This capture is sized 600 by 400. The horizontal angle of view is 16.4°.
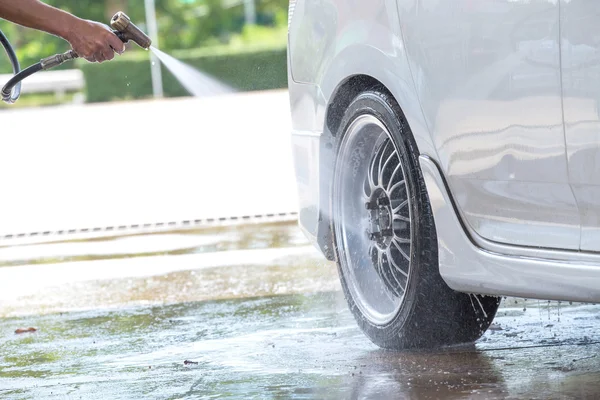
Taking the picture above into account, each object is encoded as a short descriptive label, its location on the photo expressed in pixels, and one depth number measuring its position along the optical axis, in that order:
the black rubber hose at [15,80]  7.87
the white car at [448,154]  5.66
